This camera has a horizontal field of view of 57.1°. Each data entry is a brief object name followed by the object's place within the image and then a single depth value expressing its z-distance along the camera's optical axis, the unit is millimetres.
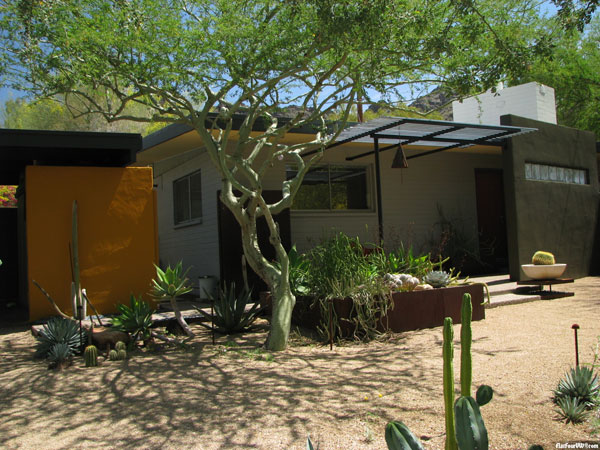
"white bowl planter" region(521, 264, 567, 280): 9688
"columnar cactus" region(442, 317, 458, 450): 2393
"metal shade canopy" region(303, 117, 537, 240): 9562
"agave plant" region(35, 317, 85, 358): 6129
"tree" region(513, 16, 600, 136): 21219
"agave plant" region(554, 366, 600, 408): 3734
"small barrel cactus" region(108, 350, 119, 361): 5996
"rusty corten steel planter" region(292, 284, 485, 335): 6887
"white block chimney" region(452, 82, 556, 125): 13236
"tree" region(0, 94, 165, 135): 24469
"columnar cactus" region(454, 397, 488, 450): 2326
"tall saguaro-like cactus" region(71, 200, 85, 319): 7352
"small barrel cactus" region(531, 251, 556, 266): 9734
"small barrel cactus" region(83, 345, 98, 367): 5723
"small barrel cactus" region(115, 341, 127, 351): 6094
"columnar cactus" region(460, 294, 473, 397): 2393
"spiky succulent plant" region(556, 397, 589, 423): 3596
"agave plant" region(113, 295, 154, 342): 6645
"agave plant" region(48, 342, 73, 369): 5684
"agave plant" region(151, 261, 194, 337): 6840
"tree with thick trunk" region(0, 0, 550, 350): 6039
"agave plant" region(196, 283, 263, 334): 7441
